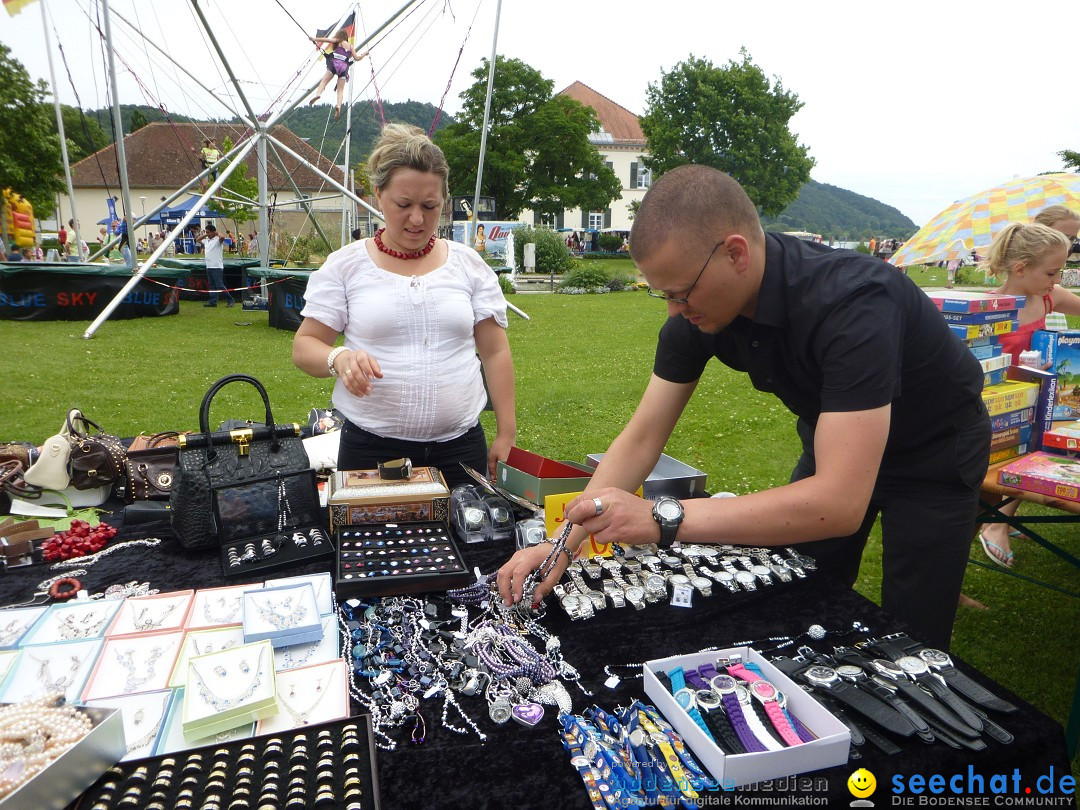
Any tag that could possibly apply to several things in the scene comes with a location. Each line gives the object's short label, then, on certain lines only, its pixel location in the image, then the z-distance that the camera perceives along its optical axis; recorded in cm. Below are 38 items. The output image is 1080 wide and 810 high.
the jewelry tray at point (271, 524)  191
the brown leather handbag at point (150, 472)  262
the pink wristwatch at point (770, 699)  120
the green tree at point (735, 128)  3872
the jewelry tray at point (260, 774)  104
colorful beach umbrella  462
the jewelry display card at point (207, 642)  143
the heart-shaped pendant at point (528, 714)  130
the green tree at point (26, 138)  2188
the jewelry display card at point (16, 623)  148
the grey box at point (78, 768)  97
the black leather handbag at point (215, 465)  196
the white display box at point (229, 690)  119
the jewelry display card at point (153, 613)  154
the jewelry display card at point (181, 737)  117
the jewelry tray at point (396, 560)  170
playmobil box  317
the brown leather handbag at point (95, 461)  255
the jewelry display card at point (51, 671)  132
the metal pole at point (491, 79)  903
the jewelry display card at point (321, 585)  164
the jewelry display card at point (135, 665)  133
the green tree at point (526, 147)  3575
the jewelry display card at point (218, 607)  158
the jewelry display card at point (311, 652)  143
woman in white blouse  234
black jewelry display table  114
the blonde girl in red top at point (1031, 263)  353
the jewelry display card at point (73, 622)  150
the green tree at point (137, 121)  5062
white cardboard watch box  111
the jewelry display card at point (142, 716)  117
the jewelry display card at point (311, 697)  125
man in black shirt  151
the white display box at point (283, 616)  147
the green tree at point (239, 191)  2031
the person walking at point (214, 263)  1427
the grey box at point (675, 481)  233
